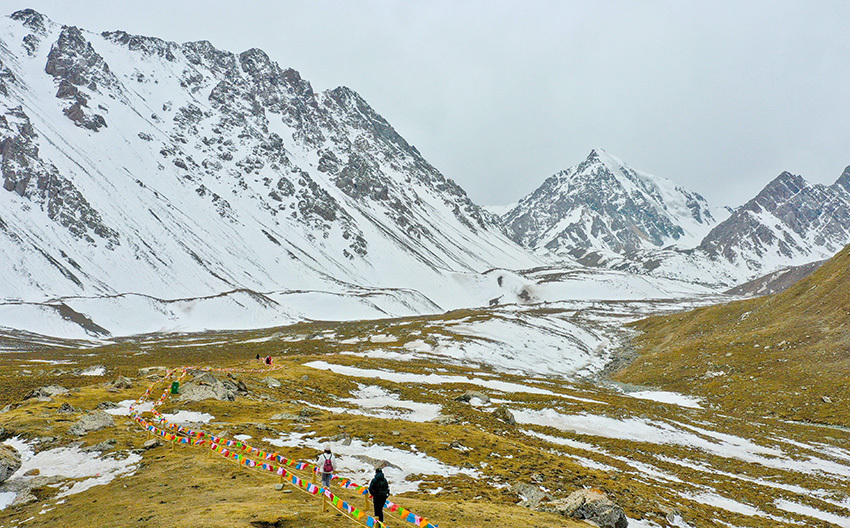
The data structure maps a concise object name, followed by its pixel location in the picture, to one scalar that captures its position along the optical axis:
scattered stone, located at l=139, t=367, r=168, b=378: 52.10
